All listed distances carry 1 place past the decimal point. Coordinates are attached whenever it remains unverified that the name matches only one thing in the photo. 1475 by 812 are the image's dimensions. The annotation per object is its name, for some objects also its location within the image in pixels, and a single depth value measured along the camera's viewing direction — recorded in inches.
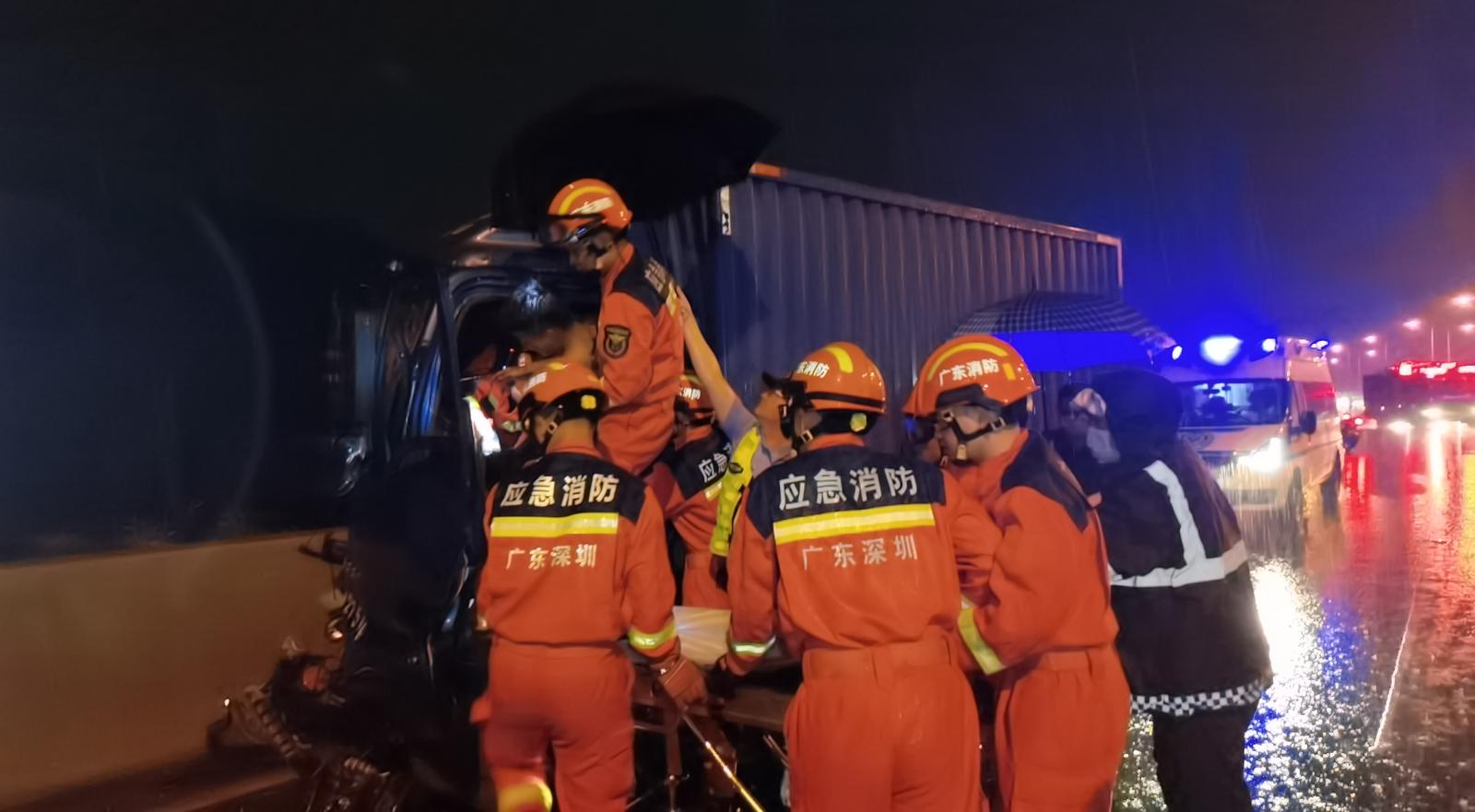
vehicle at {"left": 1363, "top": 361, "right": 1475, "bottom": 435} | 1036.5
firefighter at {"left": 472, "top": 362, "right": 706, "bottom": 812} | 117.0
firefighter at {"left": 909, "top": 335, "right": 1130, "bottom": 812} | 103.3
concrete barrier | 173.5
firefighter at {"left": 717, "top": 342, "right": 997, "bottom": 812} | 101.2
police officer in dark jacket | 118.7
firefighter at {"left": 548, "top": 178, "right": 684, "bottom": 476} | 147.6
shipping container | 192.7
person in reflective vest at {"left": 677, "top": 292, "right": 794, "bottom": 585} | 147.3
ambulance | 350.0
